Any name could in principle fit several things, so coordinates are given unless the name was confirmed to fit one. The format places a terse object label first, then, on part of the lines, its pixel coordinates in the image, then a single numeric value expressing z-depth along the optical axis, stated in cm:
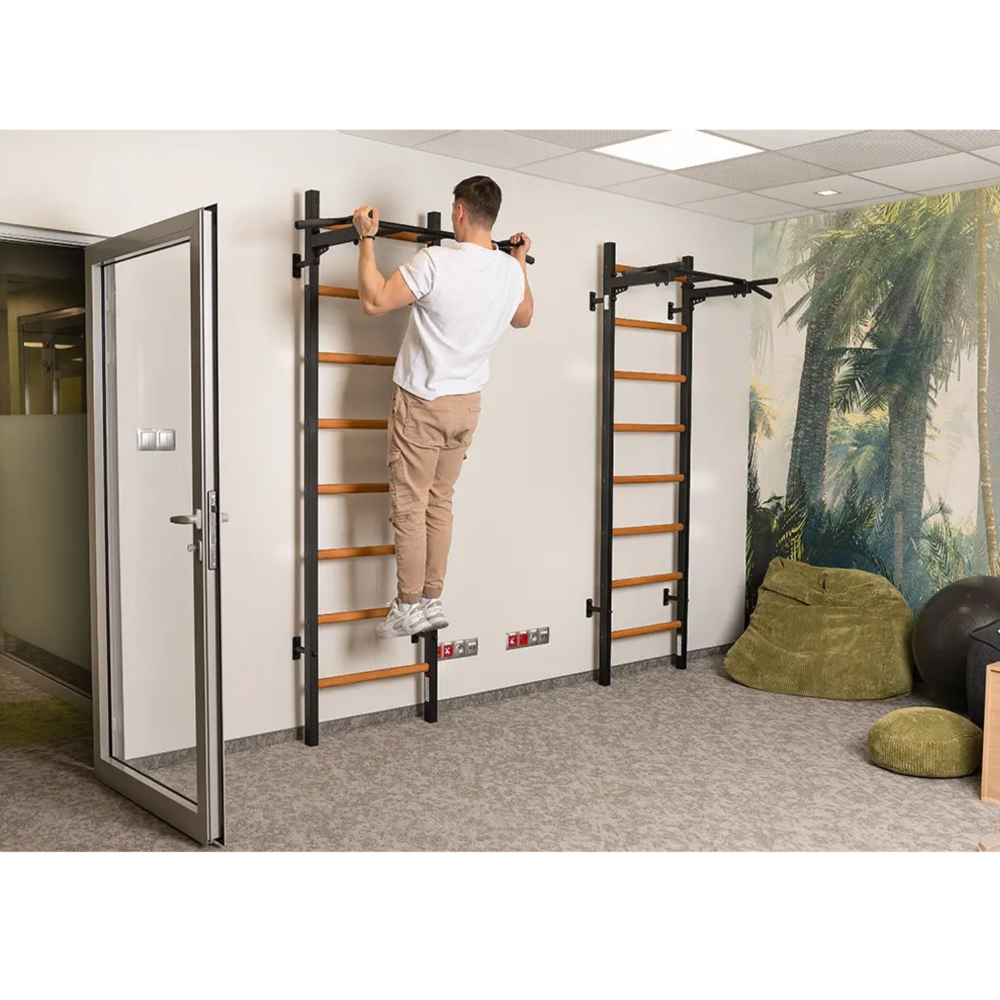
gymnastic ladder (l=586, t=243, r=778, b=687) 521
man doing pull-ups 377
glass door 306
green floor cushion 384
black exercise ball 462
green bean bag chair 502
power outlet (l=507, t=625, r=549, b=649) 502
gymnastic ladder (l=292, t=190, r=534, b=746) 405
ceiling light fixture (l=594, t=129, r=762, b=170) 428
